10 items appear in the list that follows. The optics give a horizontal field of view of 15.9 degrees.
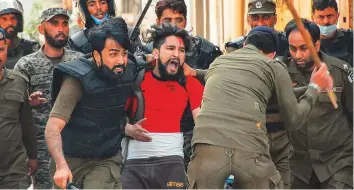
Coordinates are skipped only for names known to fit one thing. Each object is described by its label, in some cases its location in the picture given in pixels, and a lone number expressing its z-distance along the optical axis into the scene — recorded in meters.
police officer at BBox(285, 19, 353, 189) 11.16
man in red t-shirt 10.48
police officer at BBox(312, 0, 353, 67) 12.38
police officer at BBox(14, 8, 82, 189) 11.84
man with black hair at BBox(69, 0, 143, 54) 11.96
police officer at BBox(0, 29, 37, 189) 10.80
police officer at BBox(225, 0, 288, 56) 12.91
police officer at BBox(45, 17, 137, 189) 9.90
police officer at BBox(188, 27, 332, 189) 9.38
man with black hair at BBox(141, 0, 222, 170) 11.67
